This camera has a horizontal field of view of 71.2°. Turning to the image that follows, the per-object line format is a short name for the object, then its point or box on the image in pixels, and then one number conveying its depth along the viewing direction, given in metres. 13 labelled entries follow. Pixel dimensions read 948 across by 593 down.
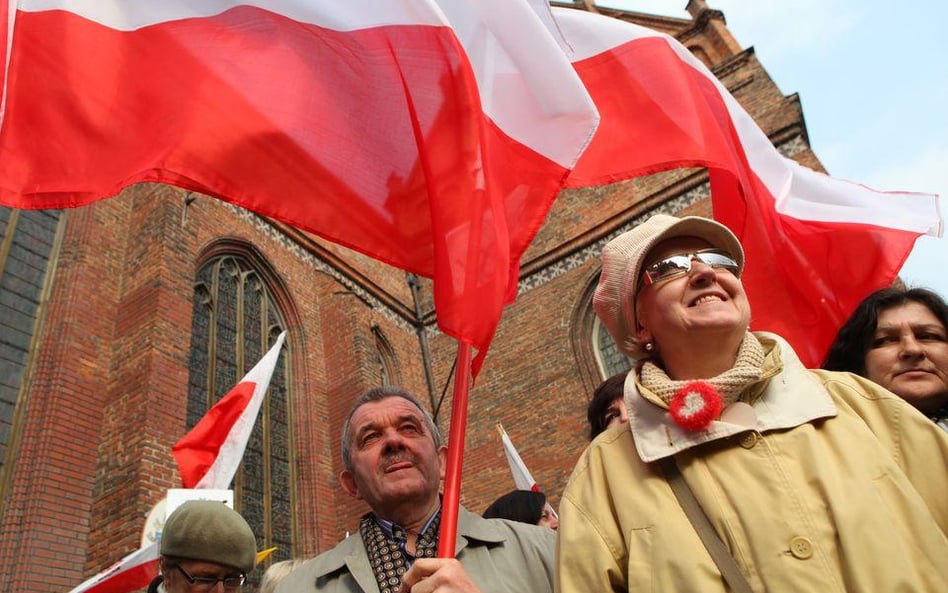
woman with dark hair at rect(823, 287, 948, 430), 2.14
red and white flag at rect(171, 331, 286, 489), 5.12
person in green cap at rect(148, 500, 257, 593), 2.29
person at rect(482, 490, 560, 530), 3.20
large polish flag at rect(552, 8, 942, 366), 3.09
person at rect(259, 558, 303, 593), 2.72
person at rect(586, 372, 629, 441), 2.89
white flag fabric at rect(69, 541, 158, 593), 4.39
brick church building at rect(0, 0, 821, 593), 6.41
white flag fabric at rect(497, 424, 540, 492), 6.32
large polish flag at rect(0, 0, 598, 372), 2.23
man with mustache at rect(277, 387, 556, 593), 1.80
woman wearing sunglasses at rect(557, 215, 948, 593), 1.12
